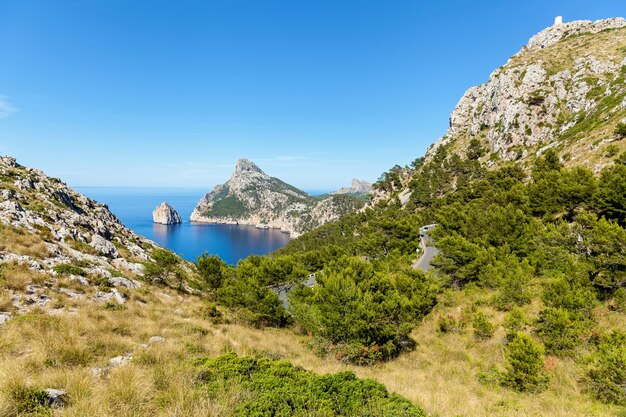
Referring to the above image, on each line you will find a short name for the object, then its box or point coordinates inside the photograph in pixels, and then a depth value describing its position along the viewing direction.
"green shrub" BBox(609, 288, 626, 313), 15.38
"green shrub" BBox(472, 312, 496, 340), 16.75
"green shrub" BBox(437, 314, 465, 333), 19.20
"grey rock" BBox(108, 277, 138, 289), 20.42
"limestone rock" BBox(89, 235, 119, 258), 29.78
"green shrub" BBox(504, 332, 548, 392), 10.95
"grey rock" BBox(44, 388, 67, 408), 4.82
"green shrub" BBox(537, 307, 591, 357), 13.07
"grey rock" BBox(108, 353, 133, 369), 7.38
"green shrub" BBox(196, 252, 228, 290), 29.80
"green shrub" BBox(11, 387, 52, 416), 4.46
